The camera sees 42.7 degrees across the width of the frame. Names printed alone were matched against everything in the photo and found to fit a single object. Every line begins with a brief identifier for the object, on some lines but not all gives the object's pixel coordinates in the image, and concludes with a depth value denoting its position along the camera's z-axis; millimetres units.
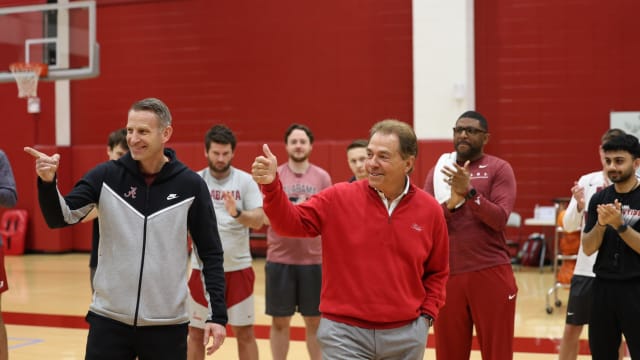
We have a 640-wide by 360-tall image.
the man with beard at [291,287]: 6691
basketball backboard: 12992
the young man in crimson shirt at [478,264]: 5098
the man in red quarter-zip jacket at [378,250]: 3734
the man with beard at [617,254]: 4848
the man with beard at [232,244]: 6035
